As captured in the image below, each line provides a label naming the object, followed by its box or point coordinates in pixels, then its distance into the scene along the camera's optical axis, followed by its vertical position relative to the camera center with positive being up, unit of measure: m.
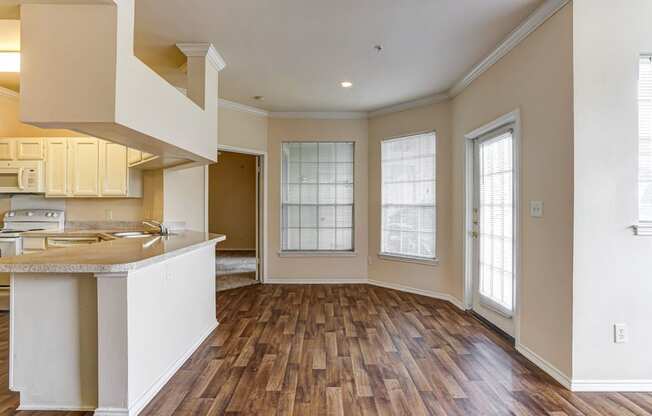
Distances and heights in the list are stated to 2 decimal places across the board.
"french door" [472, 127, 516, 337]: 3.45 -0.21
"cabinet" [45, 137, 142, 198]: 4.62 +0.50
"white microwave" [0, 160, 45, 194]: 4.53 +0.37
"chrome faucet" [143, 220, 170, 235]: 3.92 -0.21
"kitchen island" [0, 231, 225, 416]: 2.10 -0.73
